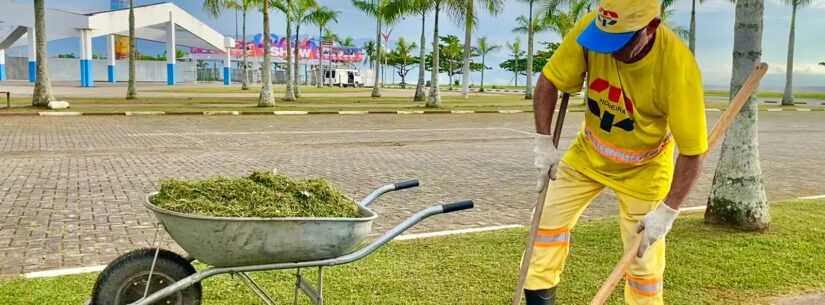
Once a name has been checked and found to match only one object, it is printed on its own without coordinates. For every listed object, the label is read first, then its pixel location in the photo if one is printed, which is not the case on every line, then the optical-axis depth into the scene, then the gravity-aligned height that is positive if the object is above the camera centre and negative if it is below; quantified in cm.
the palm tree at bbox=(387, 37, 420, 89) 7931 +408
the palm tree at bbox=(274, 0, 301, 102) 2892 +135
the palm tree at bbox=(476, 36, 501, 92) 7216 +472
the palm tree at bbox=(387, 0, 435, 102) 2777 +346
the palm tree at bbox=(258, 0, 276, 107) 2405 +27
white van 6681 +103
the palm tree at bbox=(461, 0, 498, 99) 2755 +336
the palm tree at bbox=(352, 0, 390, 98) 3419 +422
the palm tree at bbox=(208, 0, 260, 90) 2523 +309
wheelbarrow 270 -71
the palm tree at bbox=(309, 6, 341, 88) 3478 +378
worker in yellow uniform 276 -19
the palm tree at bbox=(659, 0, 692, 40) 3292 +391
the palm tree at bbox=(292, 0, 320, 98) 3102 +368
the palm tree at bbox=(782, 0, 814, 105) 3406 +121
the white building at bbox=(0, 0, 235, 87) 4025 +374
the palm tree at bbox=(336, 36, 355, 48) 7812 +538
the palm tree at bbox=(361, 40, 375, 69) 8738 +504
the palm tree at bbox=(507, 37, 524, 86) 7700 +480
